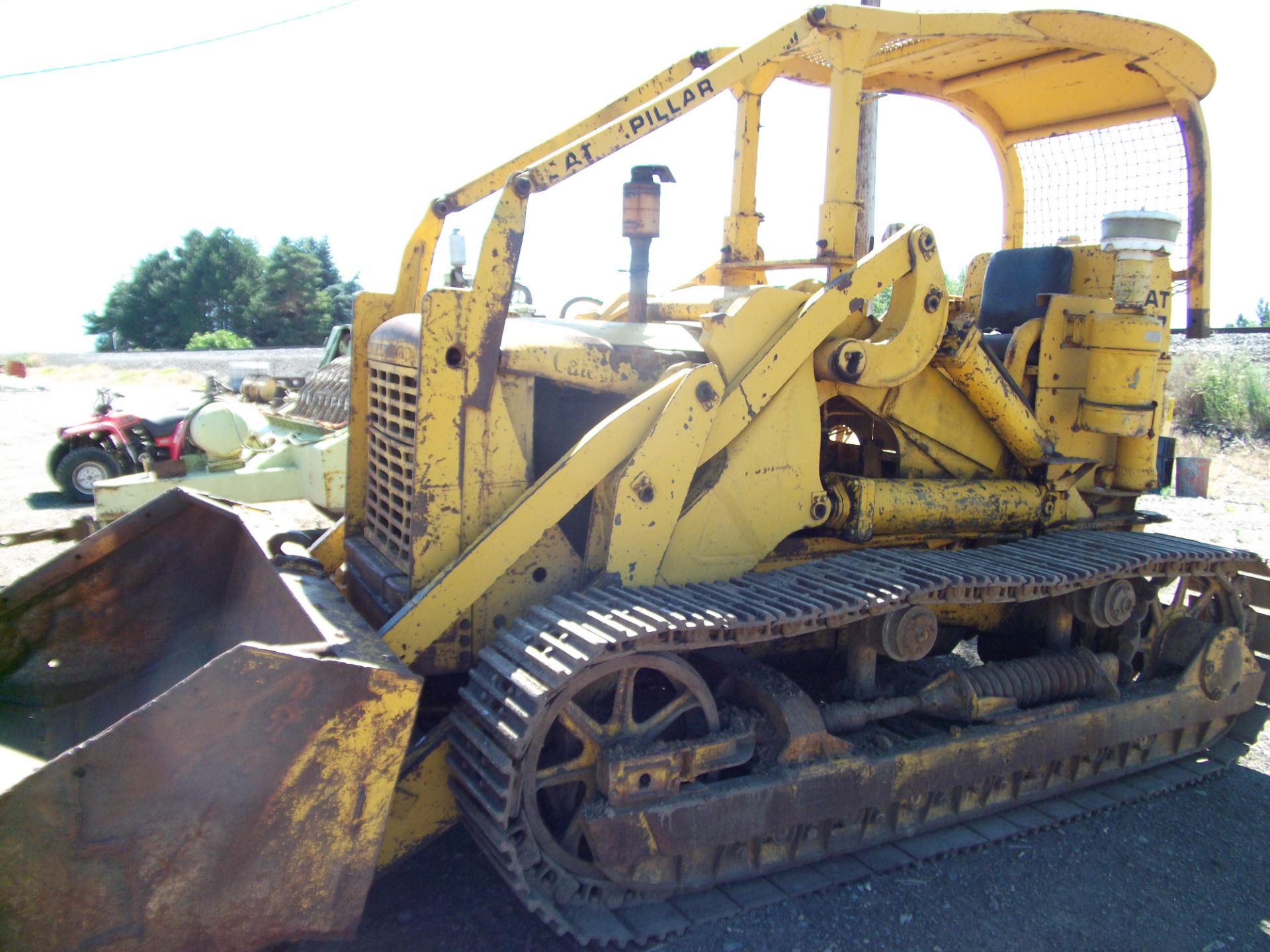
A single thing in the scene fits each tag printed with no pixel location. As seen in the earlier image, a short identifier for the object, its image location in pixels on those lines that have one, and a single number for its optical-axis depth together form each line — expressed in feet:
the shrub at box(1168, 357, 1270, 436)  44.88
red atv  36.60
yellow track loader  8.04
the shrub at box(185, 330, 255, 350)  139.13
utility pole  30.71
